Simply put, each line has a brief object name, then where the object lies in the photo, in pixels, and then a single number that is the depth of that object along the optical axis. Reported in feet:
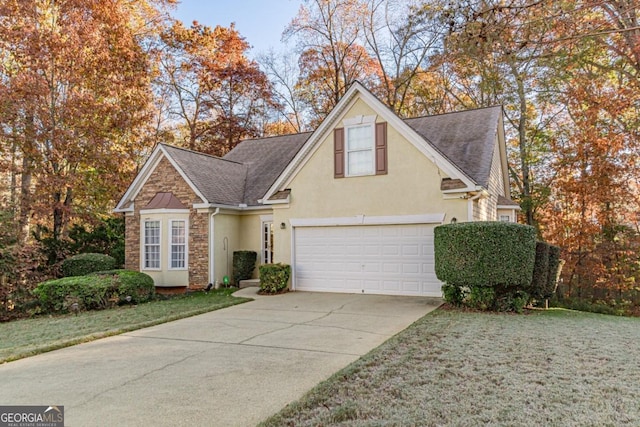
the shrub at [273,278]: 42.60
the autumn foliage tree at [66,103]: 53.83
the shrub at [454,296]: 33.73
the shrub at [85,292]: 36.19
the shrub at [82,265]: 47.86
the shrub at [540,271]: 34.91
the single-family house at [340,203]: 39.47
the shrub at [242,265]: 50.52
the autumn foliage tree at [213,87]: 89.15
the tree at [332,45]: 85.44
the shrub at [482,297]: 31.78
